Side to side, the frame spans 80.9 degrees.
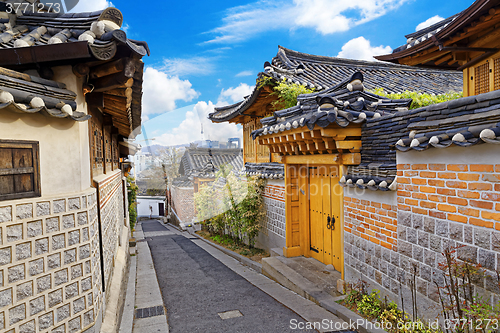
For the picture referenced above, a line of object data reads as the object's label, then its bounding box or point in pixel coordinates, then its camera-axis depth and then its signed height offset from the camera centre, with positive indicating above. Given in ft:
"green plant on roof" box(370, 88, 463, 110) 25.72 +5.26
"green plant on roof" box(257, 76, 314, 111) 27.27 +6.51
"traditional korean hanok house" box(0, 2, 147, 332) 9.35 +0.14
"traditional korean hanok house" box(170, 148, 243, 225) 71.77 -3.22
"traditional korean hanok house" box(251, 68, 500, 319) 10.36 -1.26
